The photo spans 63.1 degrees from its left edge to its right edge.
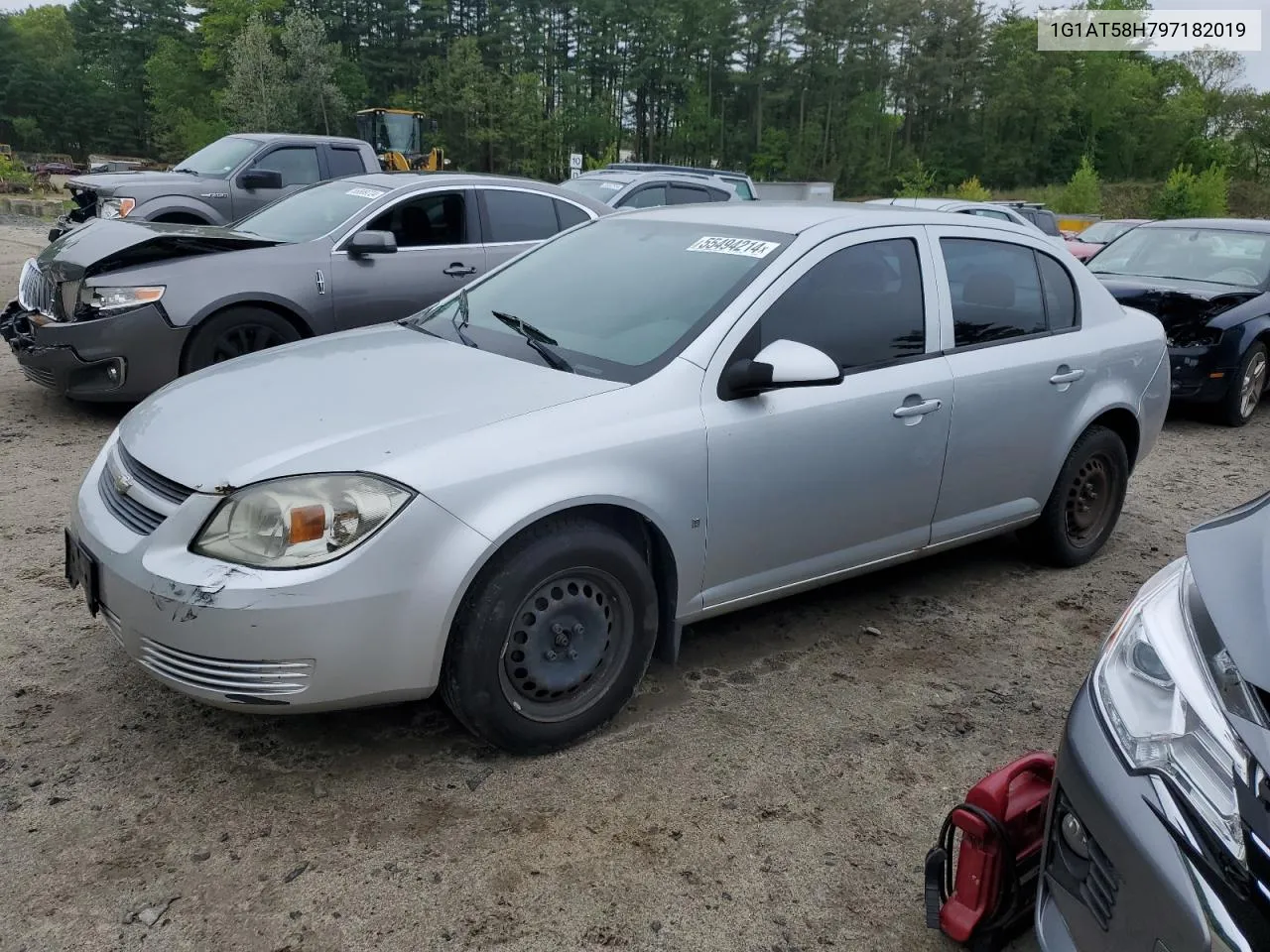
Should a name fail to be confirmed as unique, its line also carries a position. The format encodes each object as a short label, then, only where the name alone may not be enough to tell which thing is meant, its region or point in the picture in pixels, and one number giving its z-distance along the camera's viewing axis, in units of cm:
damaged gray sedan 618
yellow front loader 3100
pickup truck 1122
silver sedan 269
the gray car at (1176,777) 160
